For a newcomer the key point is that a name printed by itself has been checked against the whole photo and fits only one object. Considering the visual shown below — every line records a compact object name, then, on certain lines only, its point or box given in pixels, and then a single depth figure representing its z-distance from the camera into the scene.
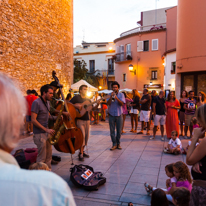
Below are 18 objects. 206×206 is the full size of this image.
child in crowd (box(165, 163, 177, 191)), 3.37
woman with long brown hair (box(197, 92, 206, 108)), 7.69
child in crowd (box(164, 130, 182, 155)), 5.95
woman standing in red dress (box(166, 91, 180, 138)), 7.89
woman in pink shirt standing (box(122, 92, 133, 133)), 9.95
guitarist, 5.54
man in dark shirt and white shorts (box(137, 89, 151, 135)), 8.79
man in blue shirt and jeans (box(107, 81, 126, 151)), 6.38
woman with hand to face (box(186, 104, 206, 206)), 1.98
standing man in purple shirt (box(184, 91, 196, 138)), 7.92
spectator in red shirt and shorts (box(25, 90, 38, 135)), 7.93
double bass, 4.27
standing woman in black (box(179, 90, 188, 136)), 8.44
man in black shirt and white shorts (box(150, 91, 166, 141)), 7.95
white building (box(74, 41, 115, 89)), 33.25
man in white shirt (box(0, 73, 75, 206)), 0.72
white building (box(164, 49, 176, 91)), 19.11
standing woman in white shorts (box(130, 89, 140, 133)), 9.38
